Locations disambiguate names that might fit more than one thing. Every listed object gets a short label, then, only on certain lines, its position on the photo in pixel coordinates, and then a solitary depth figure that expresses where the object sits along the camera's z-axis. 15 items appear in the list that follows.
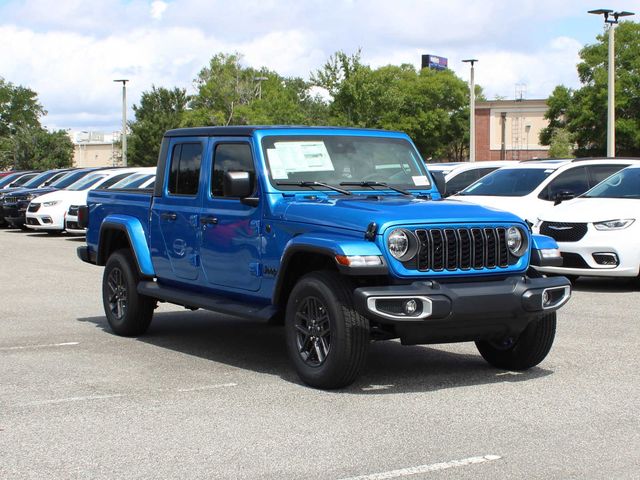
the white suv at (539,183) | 16.11
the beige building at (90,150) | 150.12
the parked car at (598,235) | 13.73
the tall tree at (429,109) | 64.75
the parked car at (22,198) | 29.19
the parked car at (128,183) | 23.39
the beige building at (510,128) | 107.00
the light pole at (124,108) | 52.72
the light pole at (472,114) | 47.44
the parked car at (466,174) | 21.77
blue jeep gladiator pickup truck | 7.39
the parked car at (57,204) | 26.33
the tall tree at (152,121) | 95.44
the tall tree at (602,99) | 70.50
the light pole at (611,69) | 31.03
